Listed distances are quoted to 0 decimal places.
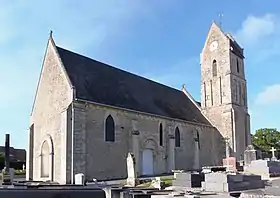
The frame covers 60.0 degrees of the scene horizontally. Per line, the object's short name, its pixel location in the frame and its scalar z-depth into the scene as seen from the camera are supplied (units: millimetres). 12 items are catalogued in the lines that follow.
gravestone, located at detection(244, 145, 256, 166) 17309
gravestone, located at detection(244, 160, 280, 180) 12703
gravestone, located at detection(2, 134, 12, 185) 15479
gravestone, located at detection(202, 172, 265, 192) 8006
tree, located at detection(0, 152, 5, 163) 28640
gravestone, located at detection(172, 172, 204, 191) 9639
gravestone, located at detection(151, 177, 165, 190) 11771
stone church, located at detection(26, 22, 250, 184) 16880
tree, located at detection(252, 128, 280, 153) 41168
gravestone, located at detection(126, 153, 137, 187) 14526
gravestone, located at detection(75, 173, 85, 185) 13447
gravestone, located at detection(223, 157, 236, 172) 15917
